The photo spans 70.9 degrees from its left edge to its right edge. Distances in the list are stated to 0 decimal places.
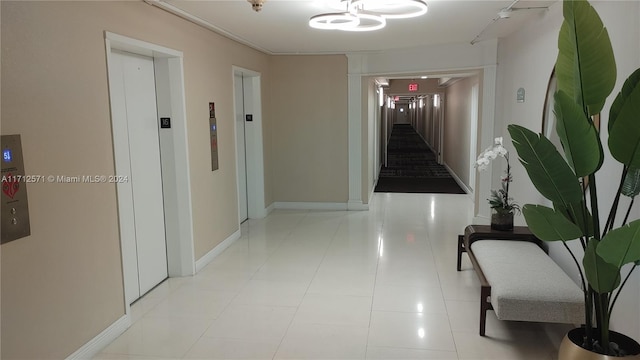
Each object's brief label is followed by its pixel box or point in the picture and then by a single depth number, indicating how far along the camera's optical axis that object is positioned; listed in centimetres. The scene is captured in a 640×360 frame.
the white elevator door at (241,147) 654
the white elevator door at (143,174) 380
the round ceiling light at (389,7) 326
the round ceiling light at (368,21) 365
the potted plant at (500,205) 409
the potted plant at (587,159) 195
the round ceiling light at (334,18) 357
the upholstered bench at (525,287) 284
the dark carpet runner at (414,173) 926
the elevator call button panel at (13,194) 231
